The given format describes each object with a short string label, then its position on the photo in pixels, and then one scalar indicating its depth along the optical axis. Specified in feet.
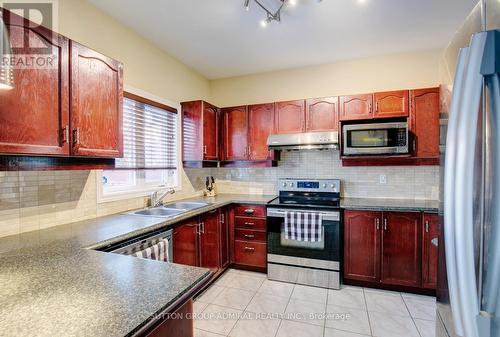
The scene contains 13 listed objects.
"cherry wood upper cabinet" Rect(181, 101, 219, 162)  10.56
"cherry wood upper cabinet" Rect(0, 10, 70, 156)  4.33
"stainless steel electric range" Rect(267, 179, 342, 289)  8.93
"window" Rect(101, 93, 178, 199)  8.20
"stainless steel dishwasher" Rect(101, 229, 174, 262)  5.40
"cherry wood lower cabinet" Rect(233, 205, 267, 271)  10.03
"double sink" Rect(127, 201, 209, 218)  8.17
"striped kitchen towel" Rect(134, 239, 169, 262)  5.97
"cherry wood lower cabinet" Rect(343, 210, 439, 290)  8.29
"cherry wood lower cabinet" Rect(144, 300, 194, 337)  3.02
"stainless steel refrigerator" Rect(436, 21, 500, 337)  1.97
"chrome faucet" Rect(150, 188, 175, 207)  8.84
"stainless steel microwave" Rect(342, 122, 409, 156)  8.87
